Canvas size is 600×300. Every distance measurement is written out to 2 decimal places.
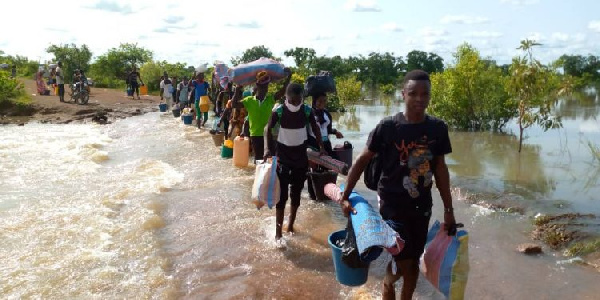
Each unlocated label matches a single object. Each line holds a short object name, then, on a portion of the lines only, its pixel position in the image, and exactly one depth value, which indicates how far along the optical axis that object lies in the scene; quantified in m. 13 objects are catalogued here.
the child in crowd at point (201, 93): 13.52
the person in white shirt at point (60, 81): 20.16
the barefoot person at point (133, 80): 26.58
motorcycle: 20.49
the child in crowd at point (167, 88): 20.42
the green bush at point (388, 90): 38.75
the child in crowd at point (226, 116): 9.86
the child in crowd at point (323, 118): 6.25
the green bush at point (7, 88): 18.28
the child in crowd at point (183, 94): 18.27
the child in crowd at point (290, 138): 4.97
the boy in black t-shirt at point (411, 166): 3.01
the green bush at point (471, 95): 14.83
